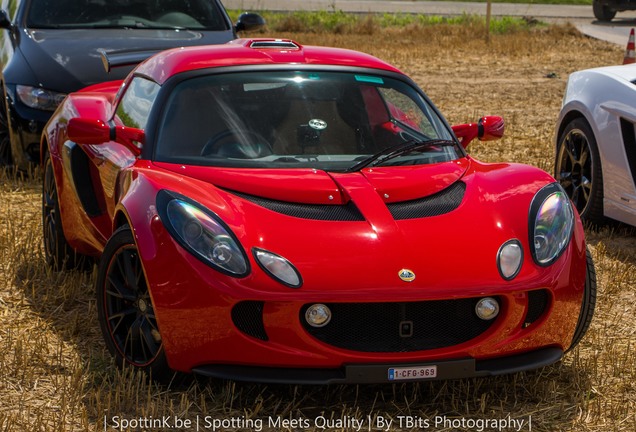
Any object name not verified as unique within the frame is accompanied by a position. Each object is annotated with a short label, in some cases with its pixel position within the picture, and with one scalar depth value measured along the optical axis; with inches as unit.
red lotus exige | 258.1
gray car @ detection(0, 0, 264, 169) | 515.3
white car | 414.8
